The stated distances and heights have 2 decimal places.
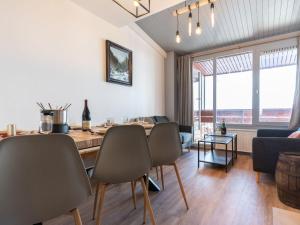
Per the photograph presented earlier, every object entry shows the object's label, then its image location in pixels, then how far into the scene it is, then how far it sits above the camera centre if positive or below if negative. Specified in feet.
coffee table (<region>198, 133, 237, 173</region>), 10.25 -2.99
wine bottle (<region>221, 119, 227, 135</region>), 11.75 -1.32
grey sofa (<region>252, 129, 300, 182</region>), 7.14 -1.64
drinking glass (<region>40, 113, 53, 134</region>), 4.30 -0.32
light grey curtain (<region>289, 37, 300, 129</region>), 11.27 +0.03
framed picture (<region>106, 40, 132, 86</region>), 10.50 +2.79
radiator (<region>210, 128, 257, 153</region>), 13.16 -2.13
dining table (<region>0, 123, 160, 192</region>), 3.73 -0.69
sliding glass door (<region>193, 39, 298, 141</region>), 12.52 +1.80
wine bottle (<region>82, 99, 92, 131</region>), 5.88 -0.40
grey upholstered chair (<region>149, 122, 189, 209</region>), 5.17 -1.00
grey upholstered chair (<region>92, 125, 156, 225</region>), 3.80 -1.04
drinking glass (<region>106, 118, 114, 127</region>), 7.83 -0.57
